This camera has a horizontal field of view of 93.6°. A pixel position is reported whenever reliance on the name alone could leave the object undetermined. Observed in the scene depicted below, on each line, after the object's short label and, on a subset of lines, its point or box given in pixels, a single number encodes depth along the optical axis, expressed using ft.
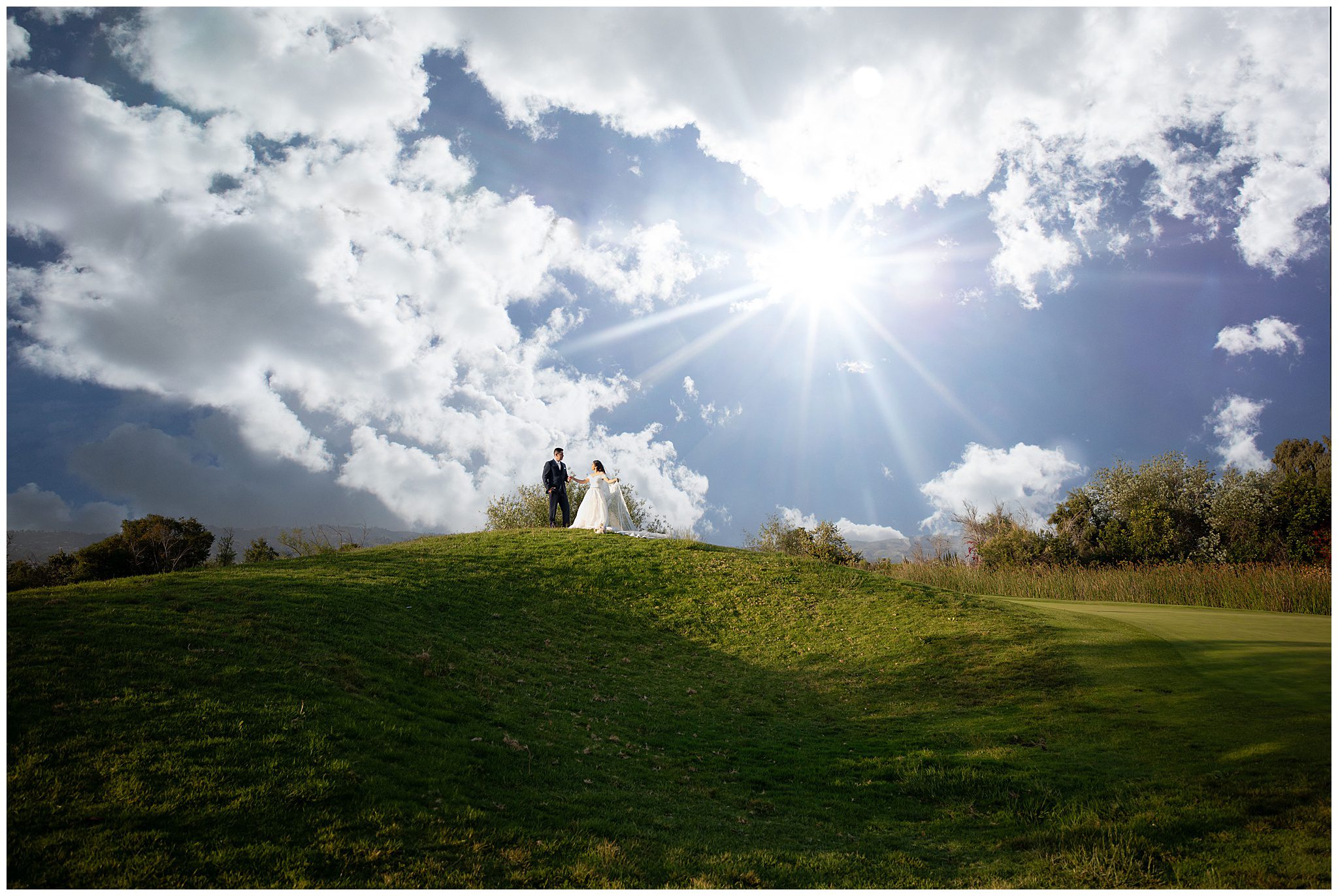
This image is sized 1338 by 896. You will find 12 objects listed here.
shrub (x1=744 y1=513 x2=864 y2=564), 126.62
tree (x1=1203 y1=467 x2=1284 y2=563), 118.01
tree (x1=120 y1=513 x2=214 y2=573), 82.79
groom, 92.27
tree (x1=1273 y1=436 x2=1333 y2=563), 109.40
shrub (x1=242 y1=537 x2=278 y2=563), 82.43
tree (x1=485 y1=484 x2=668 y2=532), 135.23
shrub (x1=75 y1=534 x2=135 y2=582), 79.46
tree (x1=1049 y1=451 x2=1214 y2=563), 126.72
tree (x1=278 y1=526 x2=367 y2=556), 79.39
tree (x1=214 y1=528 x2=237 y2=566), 83.51
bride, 88.12
